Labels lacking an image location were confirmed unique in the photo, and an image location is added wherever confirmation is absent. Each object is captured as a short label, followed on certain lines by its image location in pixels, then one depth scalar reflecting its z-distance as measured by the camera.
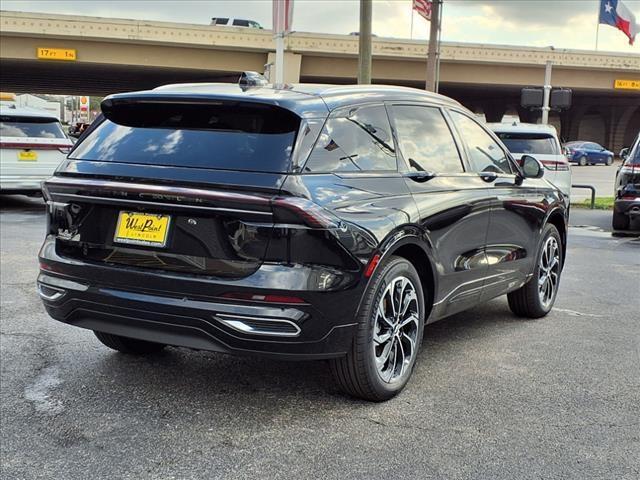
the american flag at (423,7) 21.16
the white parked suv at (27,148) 12.74
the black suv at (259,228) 3.42
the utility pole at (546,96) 16.97
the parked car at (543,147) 12.84
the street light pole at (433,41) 16.81
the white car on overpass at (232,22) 43.53
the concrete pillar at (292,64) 37.72
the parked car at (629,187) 11.54
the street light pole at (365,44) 13.99
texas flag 35.16
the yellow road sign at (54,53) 35.59
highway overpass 35.28
